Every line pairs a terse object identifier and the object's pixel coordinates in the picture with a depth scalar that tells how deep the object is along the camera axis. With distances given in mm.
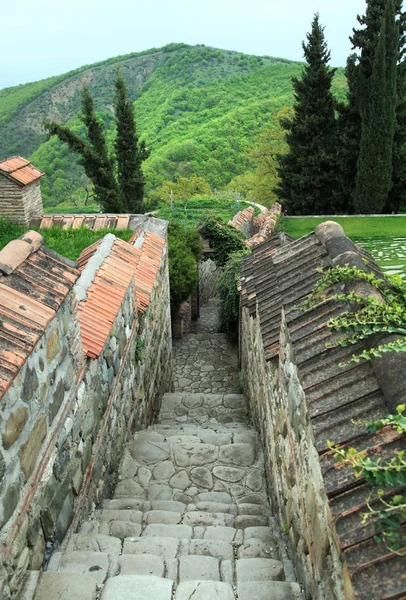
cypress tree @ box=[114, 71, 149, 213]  21203
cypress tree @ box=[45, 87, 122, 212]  19469
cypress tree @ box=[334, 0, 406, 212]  18547
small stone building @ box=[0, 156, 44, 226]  9945
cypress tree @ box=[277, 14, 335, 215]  19875
